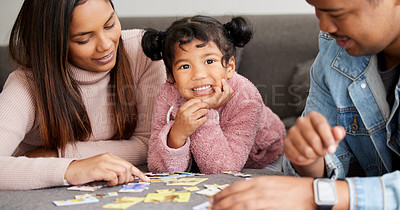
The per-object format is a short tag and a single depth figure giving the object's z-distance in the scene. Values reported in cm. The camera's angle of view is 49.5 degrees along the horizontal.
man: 108
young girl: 170
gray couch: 286
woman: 151
